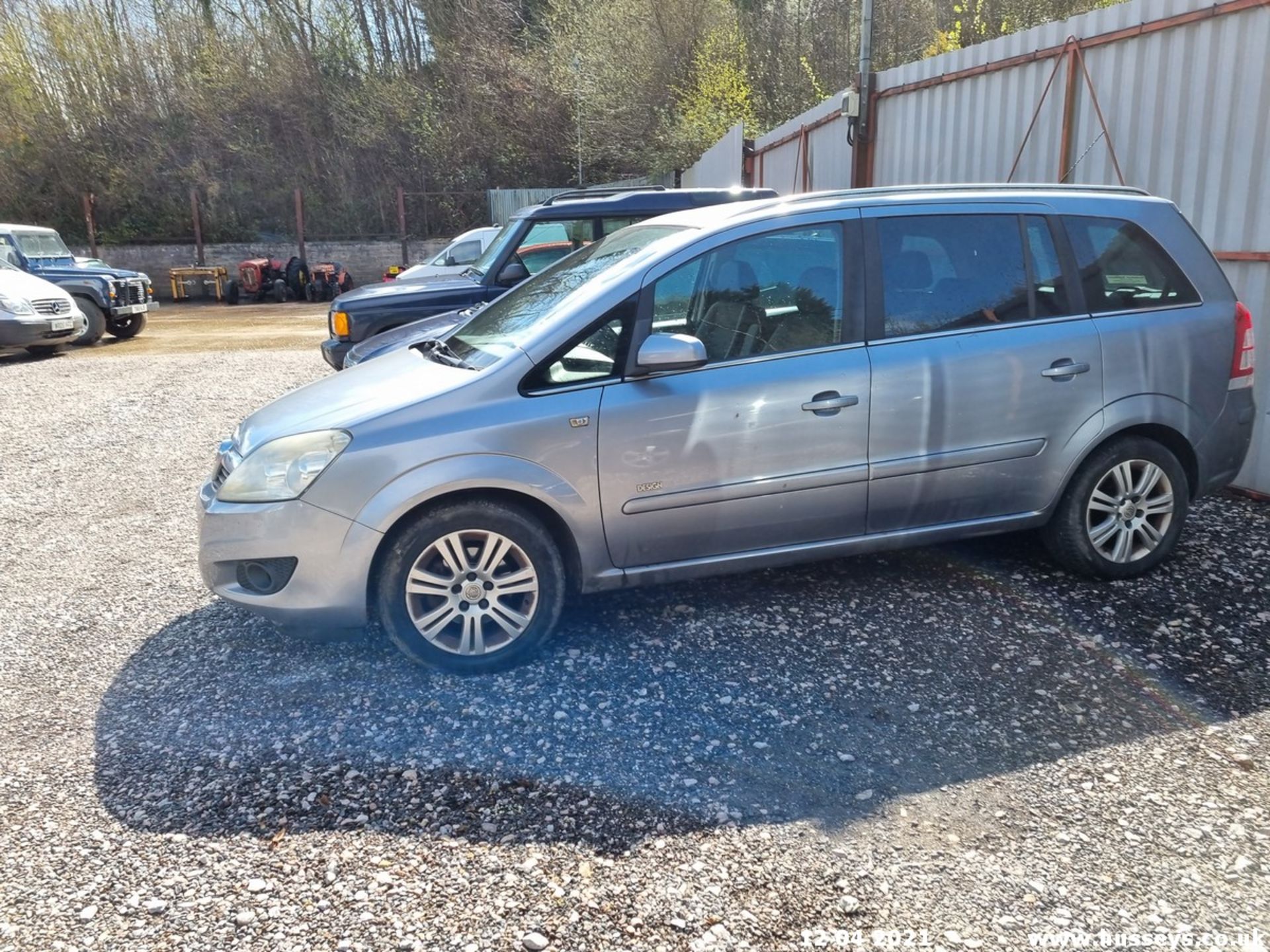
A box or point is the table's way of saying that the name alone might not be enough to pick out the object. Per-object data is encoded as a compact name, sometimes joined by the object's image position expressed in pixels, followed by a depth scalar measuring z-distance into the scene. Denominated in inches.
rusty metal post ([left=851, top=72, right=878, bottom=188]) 369.4
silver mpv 155.8
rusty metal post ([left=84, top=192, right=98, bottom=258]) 1074.1
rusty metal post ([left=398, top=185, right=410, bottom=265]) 1077.5
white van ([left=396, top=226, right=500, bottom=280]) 527.5
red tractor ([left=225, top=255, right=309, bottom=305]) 995.3
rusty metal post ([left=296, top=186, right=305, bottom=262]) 1069.0
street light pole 1128.8
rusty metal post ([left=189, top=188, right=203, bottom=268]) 1076.5
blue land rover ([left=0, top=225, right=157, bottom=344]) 621.0
